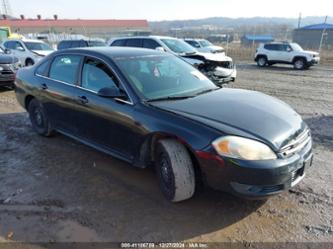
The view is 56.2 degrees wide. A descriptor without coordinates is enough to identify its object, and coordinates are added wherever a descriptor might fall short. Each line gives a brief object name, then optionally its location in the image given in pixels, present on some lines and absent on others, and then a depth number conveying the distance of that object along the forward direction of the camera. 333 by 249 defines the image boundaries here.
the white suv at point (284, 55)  18.05
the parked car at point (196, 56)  10.35
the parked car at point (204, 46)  19.83
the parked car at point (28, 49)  14.68
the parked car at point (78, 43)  17.03
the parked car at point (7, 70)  9.53
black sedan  2.92
